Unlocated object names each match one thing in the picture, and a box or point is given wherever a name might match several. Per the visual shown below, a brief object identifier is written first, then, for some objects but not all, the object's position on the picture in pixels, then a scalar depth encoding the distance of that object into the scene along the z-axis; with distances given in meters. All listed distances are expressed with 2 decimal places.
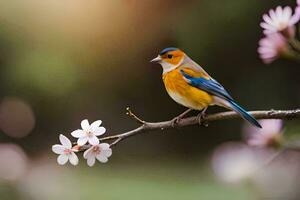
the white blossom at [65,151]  5.50
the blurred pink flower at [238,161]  8.49
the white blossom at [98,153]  5.49
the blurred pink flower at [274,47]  5.51
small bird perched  5.75
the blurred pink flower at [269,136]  5.72
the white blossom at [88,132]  5.50
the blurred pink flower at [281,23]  5.50
